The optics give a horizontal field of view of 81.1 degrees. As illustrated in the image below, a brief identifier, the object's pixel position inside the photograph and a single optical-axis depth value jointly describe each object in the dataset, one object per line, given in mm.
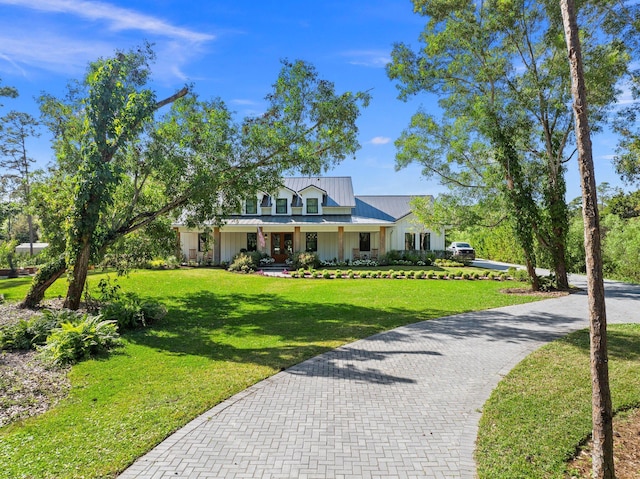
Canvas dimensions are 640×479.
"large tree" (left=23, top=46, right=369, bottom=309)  9742
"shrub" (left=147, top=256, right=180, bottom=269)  22767
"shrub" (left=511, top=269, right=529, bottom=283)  18358
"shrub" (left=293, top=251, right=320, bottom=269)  23641
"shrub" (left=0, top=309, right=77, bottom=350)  7633
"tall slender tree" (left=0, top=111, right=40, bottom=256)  28797
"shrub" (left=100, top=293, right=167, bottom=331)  9352
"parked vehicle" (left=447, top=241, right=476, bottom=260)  28281
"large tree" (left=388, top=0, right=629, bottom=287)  14055
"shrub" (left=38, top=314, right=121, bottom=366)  6816
